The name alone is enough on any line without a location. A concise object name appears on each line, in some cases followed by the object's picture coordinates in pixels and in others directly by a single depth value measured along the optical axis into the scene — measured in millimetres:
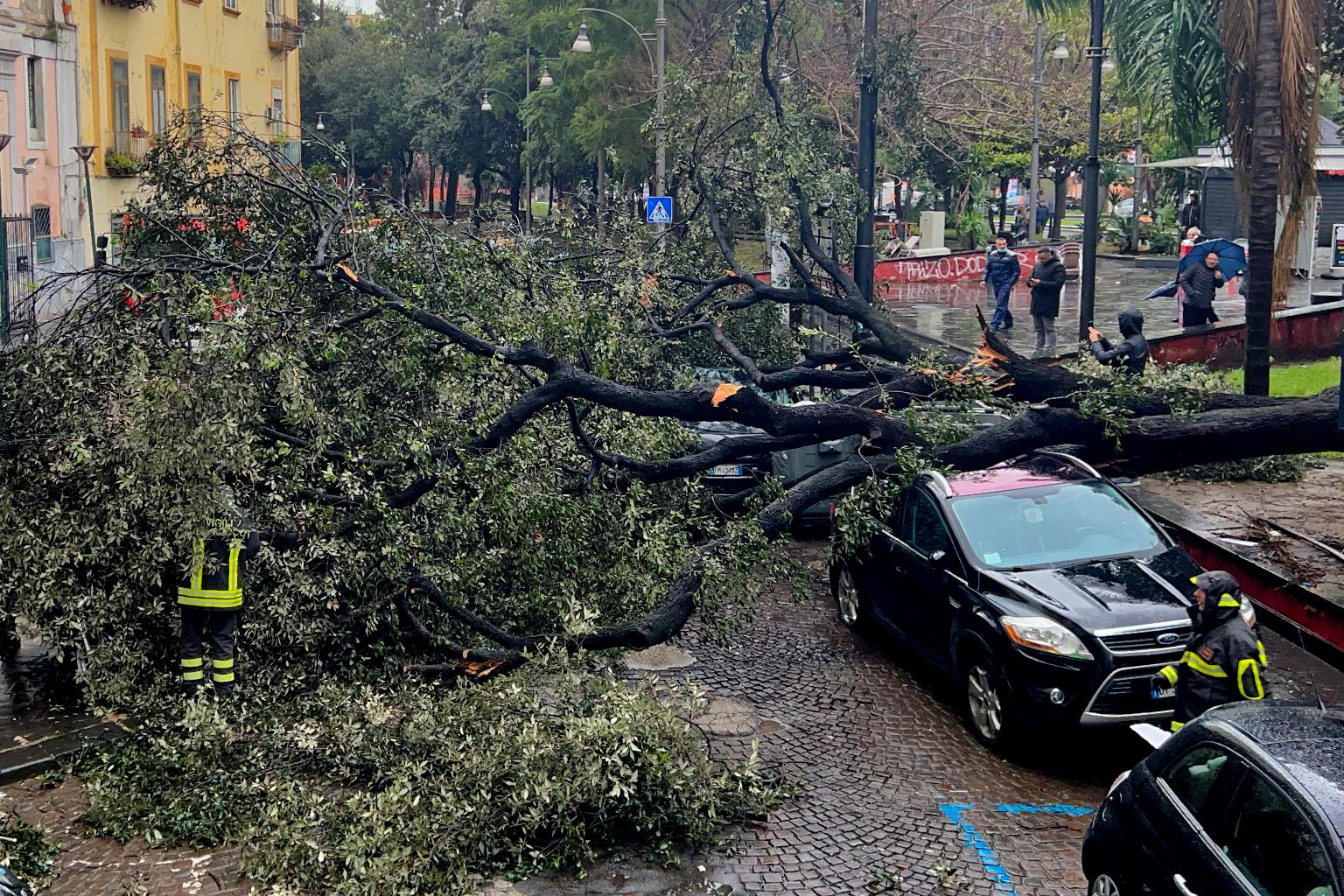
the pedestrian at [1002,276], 25125
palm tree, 13953
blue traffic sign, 21547
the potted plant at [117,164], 28797
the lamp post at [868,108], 15492
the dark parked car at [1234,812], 4824
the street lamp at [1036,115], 36031
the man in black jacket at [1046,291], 21562
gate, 15717
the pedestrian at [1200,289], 19922
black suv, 8344
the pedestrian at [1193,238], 25141
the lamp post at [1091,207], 18672
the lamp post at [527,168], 56406
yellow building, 28391
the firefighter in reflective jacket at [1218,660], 7254
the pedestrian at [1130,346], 12955
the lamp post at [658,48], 26922
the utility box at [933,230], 45062
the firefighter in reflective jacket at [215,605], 8328
